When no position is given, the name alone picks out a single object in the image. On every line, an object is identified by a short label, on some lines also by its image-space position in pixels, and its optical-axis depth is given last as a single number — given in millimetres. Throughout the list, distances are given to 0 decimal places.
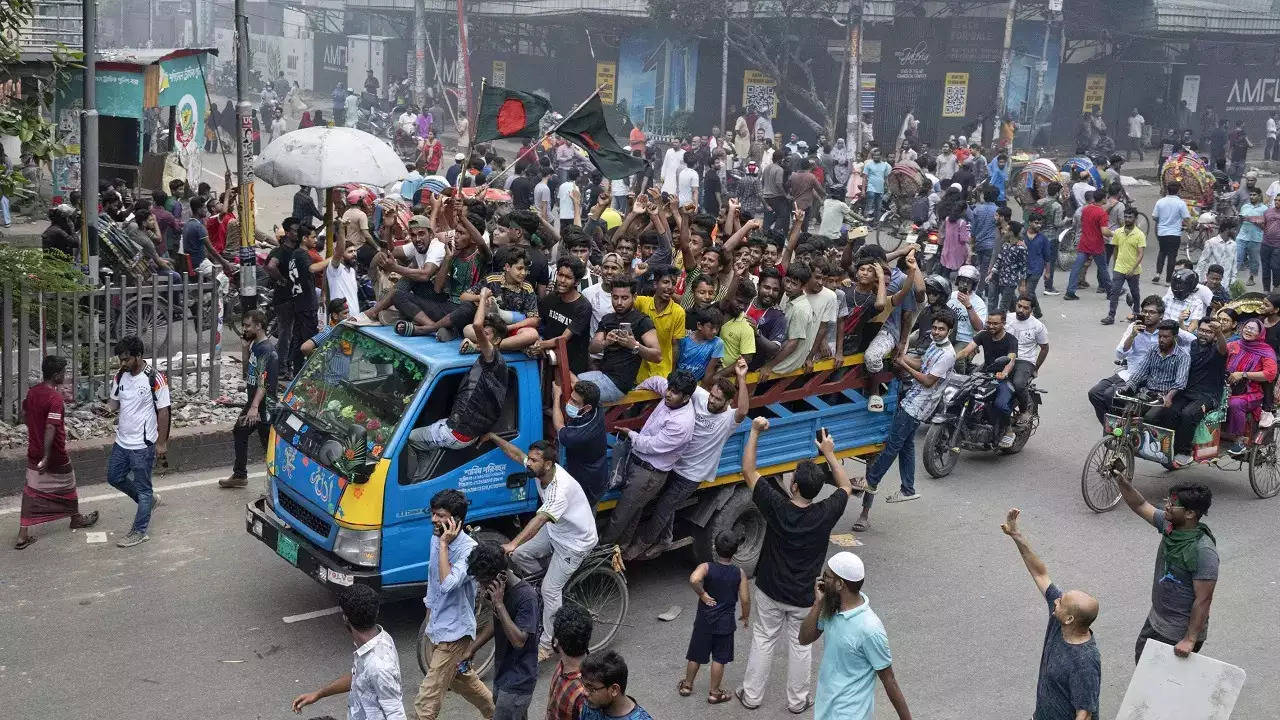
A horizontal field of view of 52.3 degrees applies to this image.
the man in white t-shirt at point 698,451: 8438
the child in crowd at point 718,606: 7410
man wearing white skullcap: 6363
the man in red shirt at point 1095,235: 18250
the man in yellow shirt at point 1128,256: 17125
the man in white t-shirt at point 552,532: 7434
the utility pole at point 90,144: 12023
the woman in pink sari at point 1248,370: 10953
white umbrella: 13031
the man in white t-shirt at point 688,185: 22422
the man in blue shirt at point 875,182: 23875
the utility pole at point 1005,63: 33084
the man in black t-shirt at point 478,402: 7656
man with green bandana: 6816
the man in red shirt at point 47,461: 8984
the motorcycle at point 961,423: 11609
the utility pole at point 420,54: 40469
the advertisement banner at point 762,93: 37156
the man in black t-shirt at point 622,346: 8422
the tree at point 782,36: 34781
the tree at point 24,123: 10250
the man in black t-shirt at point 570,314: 8625
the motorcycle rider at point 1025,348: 12117
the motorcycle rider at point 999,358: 11914
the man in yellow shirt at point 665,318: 8867
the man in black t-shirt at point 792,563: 7297
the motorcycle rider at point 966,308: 12102
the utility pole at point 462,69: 27997
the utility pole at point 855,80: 31250
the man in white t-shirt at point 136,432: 9164
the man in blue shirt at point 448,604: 6762
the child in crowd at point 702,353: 8930
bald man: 6059
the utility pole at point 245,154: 13789
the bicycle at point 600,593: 7941
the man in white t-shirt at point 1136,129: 38344
